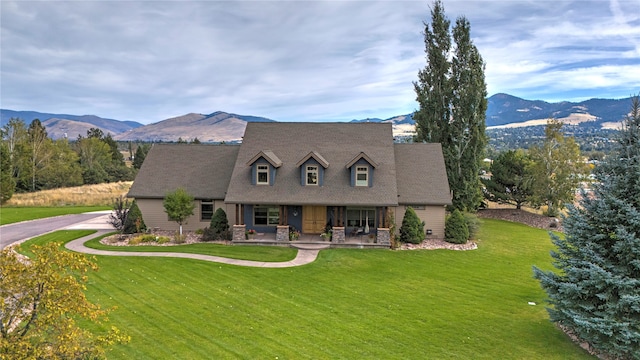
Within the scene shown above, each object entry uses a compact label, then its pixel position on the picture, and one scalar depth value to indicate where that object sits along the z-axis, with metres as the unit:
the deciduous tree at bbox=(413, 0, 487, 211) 28.58
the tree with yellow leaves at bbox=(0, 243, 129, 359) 7.00
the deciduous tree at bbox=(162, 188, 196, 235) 22.31
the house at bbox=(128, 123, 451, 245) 22.80
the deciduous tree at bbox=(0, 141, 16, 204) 36.47
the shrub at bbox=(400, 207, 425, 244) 22.44
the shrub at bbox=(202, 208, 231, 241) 23.12
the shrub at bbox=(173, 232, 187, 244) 22.36
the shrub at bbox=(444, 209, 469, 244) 22.78
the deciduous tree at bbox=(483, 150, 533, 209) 32.59
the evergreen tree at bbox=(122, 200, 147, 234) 23.97
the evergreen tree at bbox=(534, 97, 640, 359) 9.62
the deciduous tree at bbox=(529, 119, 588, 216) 29.59
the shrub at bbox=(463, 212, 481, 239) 24.33
